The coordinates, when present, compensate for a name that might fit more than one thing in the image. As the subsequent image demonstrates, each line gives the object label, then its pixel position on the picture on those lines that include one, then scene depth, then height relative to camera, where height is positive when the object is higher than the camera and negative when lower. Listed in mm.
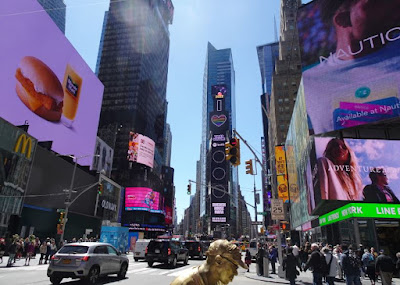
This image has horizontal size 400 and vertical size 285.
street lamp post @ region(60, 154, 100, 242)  25234 +1673
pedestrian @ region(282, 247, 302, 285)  11844 -1157
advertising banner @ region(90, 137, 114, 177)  75312 +20585
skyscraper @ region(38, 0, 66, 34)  158650 +124834
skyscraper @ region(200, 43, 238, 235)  128250 +29786
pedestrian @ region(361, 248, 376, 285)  14098 -1264
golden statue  2898 -324
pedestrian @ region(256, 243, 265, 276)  17453 -1518
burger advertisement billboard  36406 +22463
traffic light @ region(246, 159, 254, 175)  16891 +4063
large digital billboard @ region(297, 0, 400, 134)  30562 +19687
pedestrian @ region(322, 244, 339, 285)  9883 -932
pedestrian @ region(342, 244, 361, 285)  11062 -1087
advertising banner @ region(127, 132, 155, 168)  85062 +24772
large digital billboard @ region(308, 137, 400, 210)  26047 +6535
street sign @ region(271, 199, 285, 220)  16928 +1727
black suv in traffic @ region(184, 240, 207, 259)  29641 -1351
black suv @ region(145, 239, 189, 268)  19516 -1264
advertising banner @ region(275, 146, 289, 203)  44469 +11357
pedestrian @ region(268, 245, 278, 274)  19623 -1357
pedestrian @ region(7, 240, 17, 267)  17211 -1356
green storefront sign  22400 +2302
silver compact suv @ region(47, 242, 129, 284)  10914 -1222
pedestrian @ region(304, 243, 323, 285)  10055 -922
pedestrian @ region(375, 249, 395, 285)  11383 -1100
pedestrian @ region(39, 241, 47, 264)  19802 -1339
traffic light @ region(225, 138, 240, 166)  14828 +4313
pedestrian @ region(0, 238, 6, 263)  20838 -1011
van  25578 -1496
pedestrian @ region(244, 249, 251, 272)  22048 -1687
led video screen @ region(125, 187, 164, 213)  82625 +9784
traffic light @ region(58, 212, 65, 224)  25223 +1075
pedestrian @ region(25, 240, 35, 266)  19938 -1242
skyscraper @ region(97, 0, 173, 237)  95938 +57137
